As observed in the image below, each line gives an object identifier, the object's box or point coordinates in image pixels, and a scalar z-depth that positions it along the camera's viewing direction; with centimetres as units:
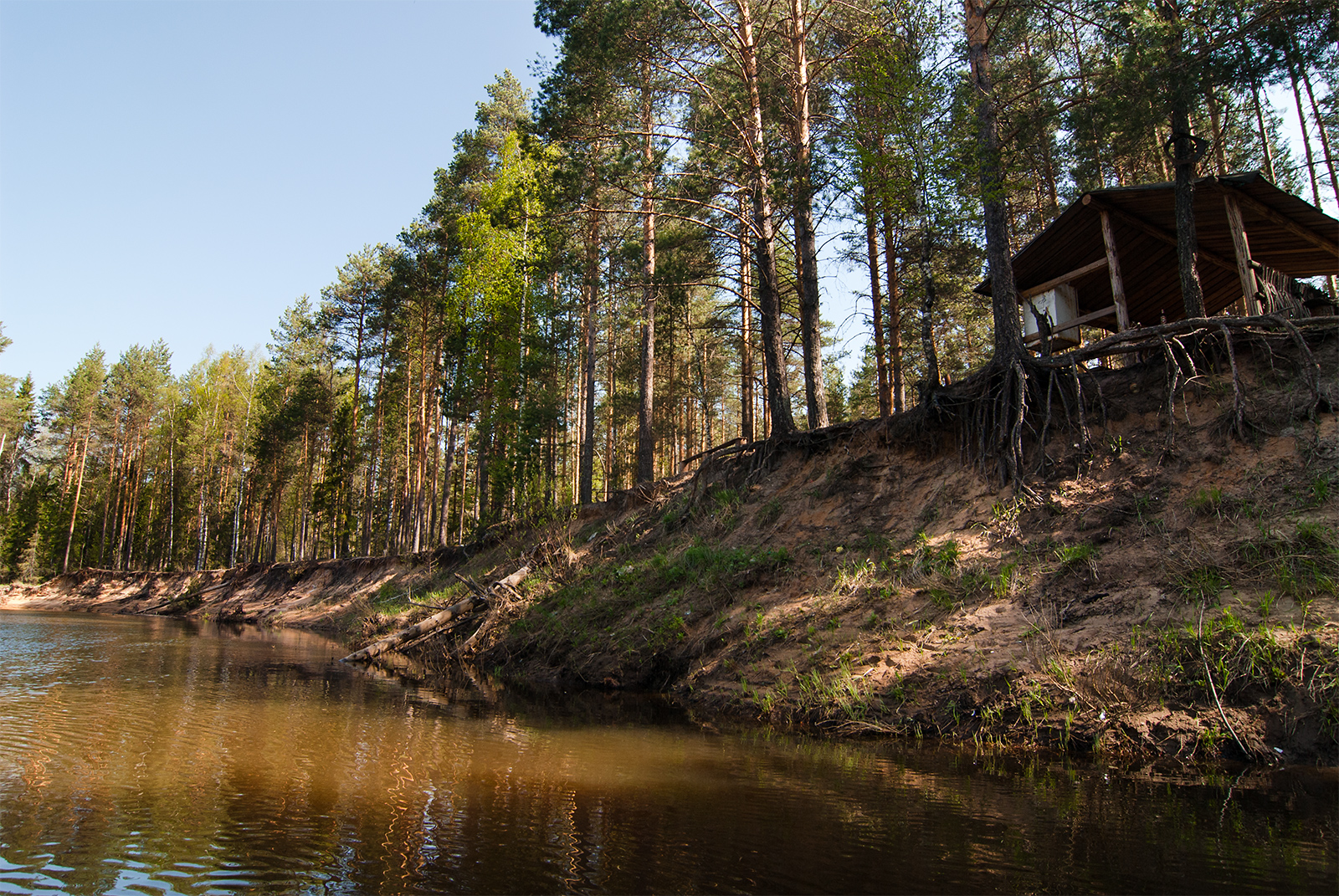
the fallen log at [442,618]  1341
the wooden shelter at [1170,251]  1078
